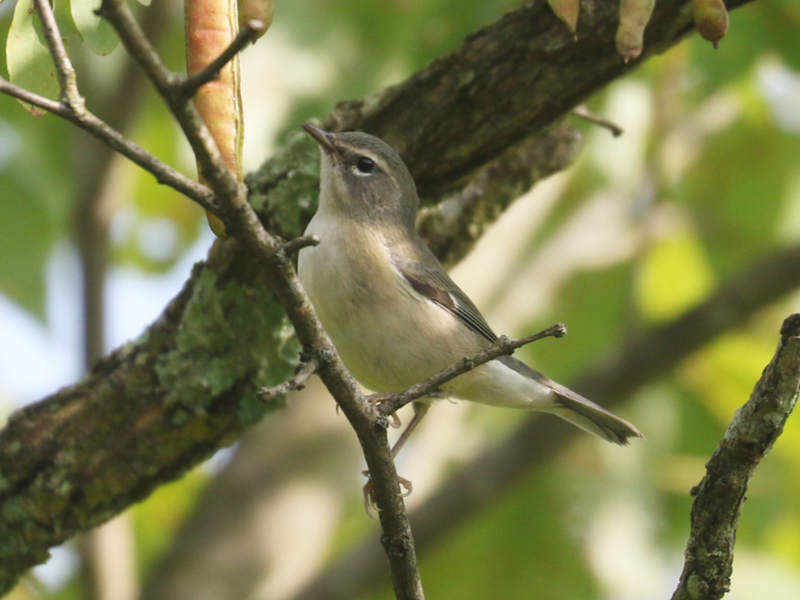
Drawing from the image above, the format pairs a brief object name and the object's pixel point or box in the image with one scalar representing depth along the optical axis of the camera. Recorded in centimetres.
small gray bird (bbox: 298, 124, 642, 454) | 737
